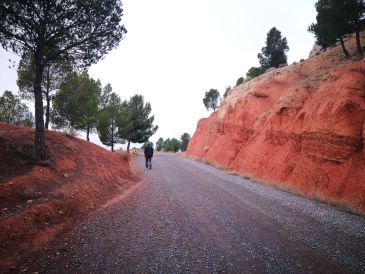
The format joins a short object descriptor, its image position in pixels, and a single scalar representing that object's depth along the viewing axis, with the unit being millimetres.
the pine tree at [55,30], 9055
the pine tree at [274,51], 37219
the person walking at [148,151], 19003
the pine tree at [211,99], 60156
